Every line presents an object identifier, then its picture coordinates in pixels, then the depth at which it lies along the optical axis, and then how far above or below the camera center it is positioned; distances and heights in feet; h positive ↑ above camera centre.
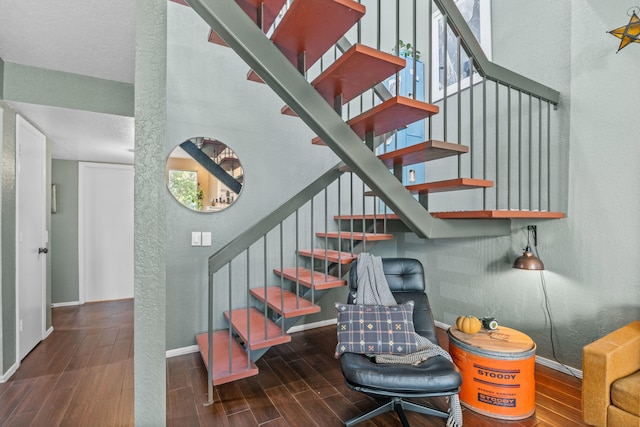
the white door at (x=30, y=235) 8.77 -0.62
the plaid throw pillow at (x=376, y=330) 6.71 -2.60
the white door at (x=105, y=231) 14.76 -0.79
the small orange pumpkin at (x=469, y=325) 7.20 -2.63
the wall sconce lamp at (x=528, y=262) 7.83 -1.27
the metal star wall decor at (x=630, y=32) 6.45 +3.83
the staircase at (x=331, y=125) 4.73 +1.71
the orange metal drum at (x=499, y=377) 6.27 -3.39
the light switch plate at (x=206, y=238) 9.69 -0.74
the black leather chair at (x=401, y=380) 5.64 -3.07
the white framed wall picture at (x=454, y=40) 10.44 +6.38
